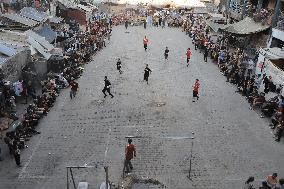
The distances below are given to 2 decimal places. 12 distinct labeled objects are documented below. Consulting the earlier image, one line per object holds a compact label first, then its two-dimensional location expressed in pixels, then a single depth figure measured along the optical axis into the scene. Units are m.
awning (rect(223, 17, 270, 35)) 31.73
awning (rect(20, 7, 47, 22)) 32.28
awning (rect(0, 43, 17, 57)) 21.36
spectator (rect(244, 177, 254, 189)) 13.18
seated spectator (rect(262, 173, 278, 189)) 13.22
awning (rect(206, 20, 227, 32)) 36.39
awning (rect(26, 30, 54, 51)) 27.47
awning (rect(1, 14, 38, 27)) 29.81
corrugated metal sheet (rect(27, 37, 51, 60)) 25.63
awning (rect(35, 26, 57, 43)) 31.04
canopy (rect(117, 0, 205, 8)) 52.00
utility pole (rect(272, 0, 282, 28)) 30.27
